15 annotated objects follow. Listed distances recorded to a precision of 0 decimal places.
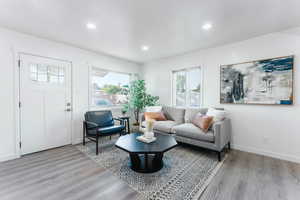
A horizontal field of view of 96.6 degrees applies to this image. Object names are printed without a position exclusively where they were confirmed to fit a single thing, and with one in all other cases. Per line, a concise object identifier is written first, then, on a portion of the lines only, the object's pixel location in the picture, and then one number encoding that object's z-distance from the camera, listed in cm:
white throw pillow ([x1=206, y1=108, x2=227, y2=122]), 286
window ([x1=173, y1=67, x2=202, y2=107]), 380
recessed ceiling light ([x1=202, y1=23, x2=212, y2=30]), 233
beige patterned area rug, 170
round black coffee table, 199
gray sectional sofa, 251
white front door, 274
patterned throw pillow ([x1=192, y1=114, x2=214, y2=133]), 273
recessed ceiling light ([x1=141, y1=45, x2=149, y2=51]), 340
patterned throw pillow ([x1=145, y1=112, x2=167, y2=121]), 376
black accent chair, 298
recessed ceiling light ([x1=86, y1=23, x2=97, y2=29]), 234
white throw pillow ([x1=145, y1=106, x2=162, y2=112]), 399
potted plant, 440
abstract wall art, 251
